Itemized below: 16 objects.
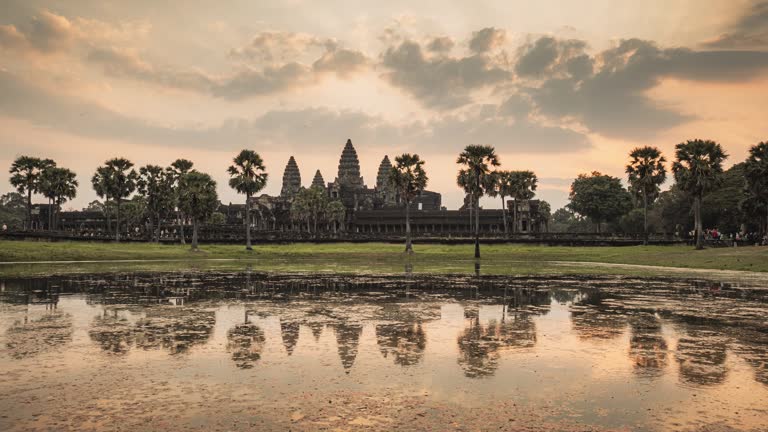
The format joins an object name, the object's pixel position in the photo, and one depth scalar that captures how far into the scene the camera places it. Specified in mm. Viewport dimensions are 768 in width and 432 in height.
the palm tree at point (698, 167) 62062
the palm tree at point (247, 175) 74938
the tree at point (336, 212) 137250
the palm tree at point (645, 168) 74625
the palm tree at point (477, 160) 62594
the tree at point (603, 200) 124312
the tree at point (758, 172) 58969
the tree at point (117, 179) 87625
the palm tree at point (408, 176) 73312
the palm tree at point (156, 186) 91375
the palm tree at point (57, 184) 91250
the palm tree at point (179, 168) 89500
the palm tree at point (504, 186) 96250
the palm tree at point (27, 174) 89000
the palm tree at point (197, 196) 76250
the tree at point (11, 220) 173038
